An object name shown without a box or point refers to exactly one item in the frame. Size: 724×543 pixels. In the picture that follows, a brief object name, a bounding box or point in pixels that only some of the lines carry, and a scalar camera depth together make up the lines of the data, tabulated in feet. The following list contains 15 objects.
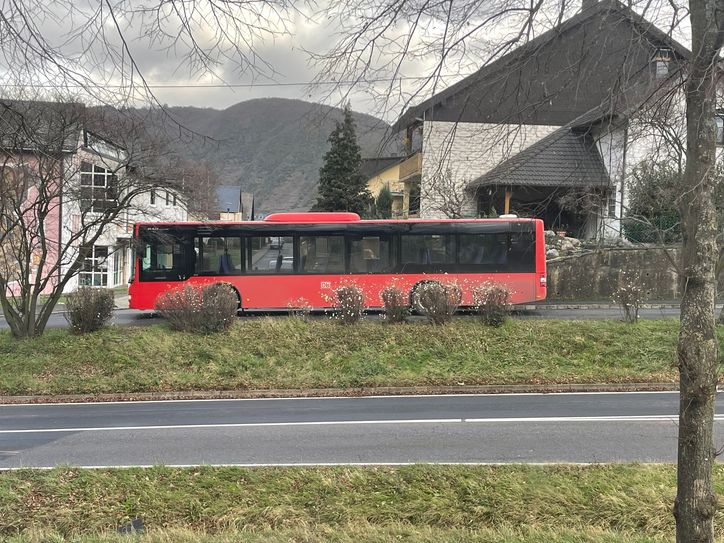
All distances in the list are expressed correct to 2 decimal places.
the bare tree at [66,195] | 40.85
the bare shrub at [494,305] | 45.98
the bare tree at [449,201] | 76.28
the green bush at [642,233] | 72.23
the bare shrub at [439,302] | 46.19
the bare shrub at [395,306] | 47.42
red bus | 57.93
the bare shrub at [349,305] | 46.93
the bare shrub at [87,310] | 44.75
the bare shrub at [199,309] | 45.57
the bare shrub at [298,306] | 52.57
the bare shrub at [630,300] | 47.83
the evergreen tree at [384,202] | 152.25
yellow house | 158.19
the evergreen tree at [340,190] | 157.69
